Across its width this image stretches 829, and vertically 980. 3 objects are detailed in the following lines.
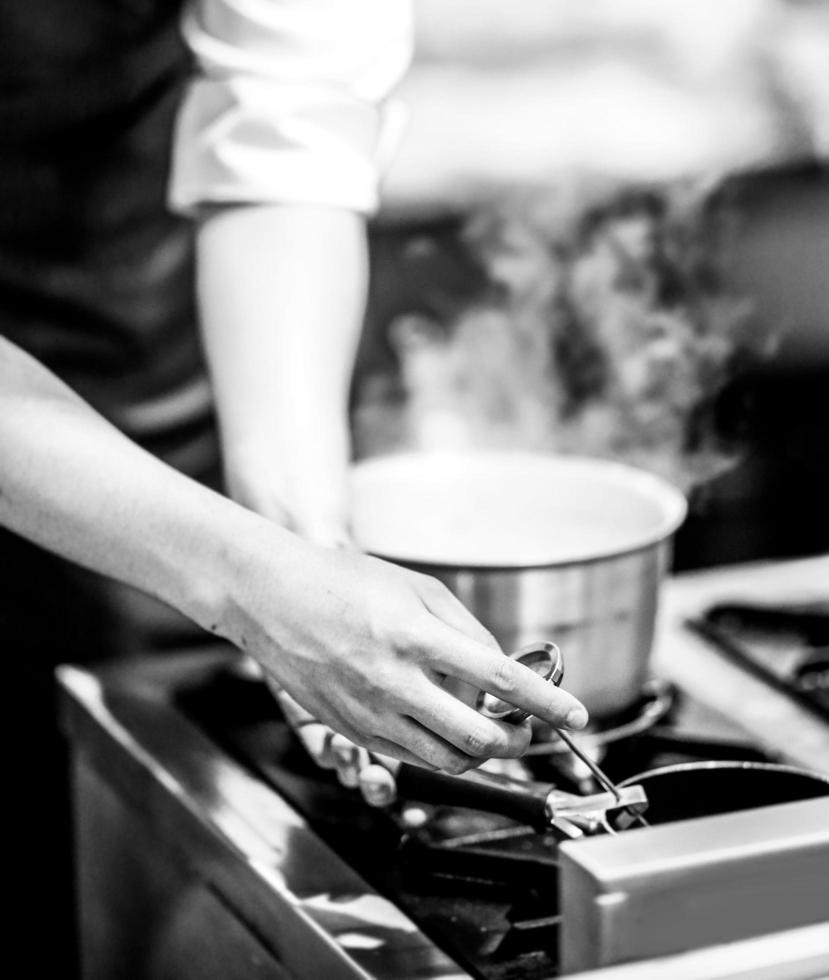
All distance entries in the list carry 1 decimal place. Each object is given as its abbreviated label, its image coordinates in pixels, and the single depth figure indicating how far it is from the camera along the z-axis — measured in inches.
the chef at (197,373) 78.4
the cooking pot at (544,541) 85.0
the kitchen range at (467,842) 75.1
